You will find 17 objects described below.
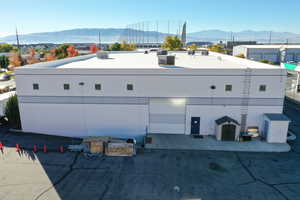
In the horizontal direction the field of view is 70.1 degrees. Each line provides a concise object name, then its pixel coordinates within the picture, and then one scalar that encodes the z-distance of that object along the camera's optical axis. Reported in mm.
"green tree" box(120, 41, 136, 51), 81125
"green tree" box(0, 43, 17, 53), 120188
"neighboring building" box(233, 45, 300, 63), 86562
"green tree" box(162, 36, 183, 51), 77438
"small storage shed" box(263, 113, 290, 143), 20562
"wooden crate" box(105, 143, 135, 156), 18969
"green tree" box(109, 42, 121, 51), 81300
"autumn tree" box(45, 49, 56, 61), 64325
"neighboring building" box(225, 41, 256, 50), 151262
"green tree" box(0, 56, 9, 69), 74006
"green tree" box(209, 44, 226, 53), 87969
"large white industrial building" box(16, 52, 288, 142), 21266
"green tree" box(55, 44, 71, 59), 70000
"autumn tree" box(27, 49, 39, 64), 63719
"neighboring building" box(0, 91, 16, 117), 26422
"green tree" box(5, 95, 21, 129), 24781
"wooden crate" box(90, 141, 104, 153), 19328
